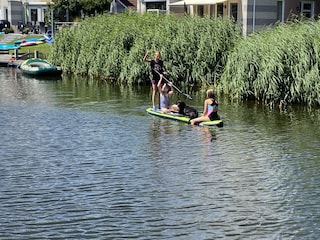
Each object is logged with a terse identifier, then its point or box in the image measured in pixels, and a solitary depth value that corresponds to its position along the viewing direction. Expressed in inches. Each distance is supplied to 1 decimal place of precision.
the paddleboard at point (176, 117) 729.6
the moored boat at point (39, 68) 1344.7
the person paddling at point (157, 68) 832.3
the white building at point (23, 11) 2465.6
